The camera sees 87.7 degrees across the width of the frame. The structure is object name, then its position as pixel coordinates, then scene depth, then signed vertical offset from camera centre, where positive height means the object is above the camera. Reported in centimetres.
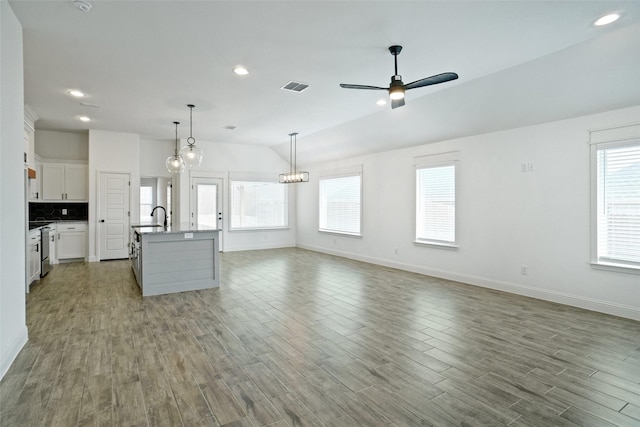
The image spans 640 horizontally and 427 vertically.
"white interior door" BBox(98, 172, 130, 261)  770 -8
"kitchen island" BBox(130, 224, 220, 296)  485 -72
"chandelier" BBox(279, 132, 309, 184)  812 +95
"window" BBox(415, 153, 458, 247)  602 +24
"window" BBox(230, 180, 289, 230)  946 +22
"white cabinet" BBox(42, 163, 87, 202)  750 +70
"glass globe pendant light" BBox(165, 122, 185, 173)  558 +82
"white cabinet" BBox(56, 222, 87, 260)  741 -64
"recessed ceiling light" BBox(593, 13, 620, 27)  286 +169
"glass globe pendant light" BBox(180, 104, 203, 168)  548 +95
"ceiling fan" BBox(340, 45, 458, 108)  316 +127
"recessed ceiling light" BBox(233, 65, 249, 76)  409 +178
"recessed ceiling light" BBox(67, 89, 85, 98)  498 +182
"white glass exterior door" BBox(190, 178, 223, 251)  880 +30
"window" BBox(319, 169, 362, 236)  821 +23
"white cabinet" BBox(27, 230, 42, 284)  510 -69
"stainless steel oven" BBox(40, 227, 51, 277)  588 -71
